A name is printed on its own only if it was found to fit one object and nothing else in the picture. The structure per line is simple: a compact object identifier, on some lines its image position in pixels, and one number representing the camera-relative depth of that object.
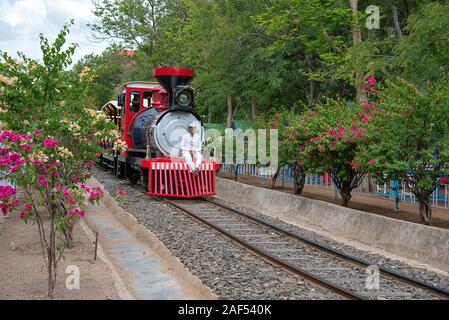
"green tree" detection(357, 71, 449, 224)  12.20
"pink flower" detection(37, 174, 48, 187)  7.93
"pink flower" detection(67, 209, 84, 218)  8.30
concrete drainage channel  8.66
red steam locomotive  18.97
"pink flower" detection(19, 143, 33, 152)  7.78
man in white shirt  18.72
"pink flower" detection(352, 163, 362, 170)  13.80
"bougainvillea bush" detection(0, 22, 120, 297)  10.03
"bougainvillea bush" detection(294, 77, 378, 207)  14.13
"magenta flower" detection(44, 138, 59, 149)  7.71
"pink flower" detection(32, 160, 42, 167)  7.94
